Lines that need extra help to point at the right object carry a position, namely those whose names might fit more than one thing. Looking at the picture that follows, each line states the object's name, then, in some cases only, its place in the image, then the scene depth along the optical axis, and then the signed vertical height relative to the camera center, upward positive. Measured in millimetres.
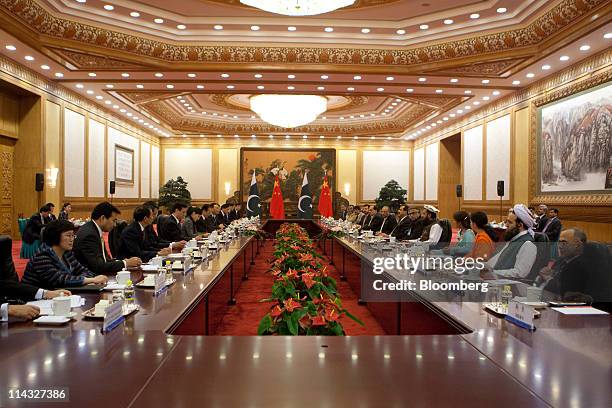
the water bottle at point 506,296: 2386 -450
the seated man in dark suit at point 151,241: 5939 -492
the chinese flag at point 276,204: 14453 -80
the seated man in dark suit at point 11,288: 2590 -463
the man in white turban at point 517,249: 3770 -364
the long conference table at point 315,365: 1330 -521
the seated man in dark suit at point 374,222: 10209 -412
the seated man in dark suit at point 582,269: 3072 -418
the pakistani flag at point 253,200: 14156 +31
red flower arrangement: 2053 -463
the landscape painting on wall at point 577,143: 8320 +1101
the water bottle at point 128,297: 2375 -476
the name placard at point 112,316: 1966 -476
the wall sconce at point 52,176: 10514 +505
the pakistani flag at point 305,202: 14369 -18
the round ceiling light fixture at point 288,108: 12836 +2450
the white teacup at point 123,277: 2941 -455
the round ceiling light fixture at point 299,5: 5969 +2358
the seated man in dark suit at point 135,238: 5012 -378
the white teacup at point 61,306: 2131 -455
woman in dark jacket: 2953 -383
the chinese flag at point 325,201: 14461 +15
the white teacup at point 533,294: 2568 -469
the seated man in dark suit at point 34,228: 7402 -417
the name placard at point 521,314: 2092 -483
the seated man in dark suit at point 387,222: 9281 -376
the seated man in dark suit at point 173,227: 7074 -373
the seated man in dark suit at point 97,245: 3818 -350
